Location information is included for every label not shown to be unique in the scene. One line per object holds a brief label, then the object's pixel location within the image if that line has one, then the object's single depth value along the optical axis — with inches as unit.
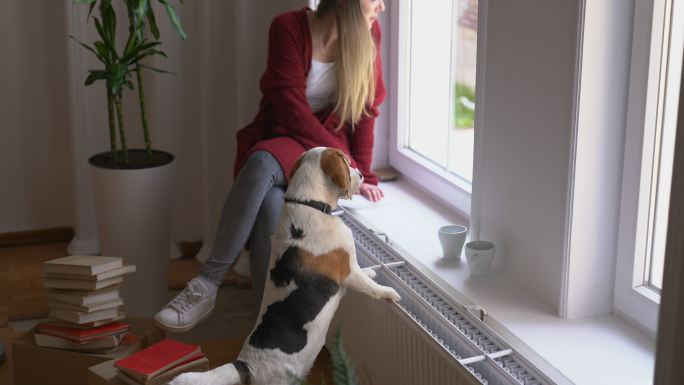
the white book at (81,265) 102.2
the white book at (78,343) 100.7
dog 82.0
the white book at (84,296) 101.7
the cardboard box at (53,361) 100.1
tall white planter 123.6
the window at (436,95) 107.9
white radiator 73.4
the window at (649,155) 71.7
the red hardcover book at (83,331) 100.7
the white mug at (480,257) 90.0
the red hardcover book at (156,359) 87.7
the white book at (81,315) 101.3
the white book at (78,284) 102.1
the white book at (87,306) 101.7
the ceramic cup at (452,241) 96.3
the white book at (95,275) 102.3
